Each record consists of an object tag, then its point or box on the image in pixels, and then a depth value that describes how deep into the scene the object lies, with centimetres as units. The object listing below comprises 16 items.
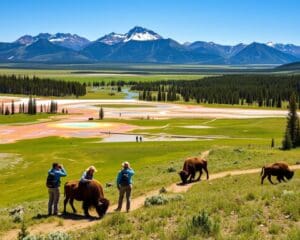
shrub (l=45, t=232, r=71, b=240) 1757
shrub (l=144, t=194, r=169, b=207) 2326
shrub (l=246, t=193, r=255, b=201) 2125
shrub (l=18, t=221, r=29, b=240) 1867
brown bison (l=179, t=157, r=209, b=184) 3231
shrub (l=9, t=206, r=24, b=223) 2314
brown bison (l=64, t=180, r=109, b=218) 2280
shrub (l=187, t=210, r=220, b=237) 1669
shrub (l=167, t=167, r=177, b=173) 4150
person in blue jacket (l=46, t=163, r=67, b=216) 2358
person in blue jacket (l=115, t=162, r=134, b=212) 2333
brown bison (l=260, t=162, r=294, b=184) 2975
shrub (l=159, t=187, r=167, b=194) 2848
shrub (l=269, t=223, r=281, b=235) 1652
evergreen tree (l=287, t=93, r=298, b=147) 7019
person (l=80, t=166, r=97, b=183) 2305
